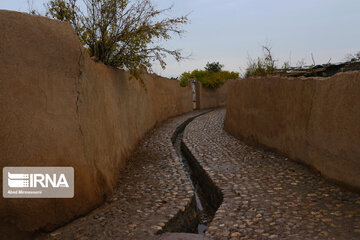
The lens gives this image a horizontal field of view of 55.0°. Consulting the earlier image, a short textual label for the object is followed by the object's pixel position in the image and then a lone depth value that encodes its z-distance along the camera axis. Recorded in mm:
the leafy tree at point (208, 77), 25562
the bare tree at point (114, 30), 6504
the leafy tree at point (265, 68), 11242
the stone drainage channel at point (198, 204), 4202
